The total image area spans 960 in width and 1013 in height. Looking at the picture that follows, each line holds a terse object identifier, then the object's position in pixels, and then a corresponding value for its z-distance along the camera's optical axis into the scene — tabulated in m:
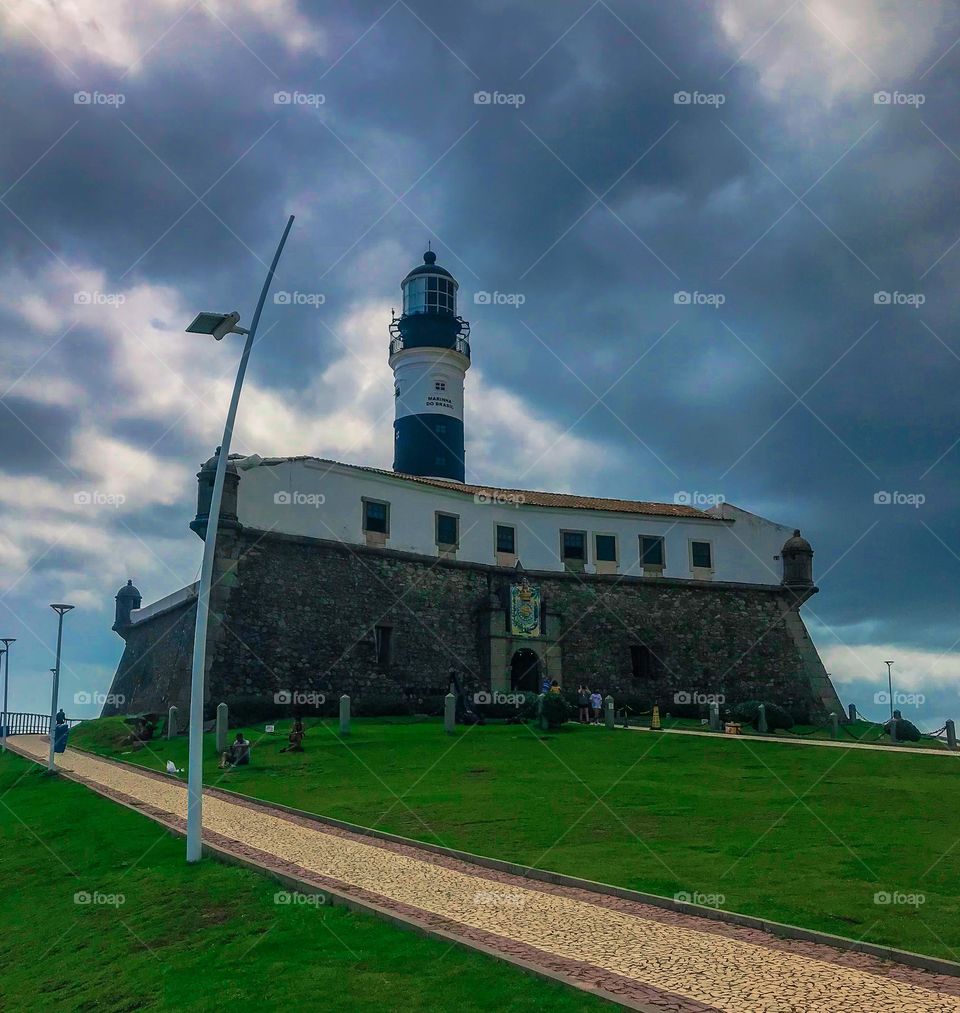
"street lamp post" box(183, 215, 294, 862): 13.15
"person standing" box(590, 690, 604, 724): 33.75
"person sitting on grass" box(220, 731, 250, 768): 22.88
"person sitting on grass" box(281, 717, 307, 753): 24.28
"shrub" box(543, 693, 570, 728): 29.28
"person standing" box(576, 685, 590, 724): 32.22
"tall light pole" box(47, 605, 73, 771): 25.04
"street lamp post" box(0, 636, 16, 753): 38.00
